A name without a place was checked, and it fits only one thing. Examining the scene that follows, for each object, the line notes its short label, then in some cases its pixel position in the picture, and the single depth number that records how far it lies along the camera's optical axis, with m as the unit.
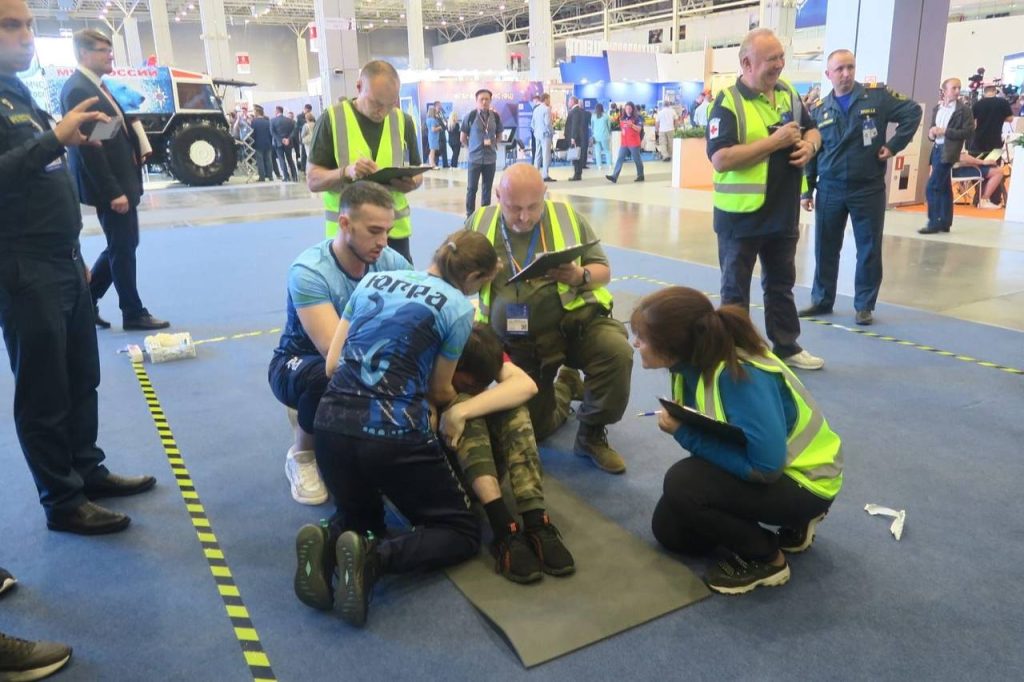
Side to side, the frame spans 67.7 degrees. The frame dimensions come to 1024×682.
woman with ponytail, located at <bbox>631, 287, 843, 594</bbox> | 1.99
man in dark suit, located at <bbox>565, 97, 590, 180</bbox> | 15.27
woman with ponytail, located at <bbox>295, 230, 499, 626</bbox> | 2.09
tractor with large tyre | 13.38
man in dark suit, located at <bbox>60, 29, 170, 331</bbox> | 4.32
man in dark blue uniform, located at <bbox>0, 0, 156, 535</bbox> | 2.23
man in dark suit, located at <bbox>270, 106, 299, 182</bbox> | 15.77
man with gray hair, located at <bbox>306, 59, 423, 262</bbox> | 3.51
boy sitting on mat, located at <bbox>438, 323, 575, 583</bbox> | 2.28
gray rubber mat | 1.98
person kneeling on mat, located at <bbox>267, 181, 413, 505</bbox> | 2.43
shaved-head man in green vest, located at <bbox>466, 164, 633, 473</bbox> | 2.93
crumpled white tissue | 2.43
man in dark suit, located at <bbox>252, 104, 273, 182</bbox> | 15.96
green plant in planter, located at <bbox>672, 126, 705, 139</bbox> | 12.83
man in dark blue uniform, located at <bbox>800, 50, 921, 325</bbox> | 4.66
